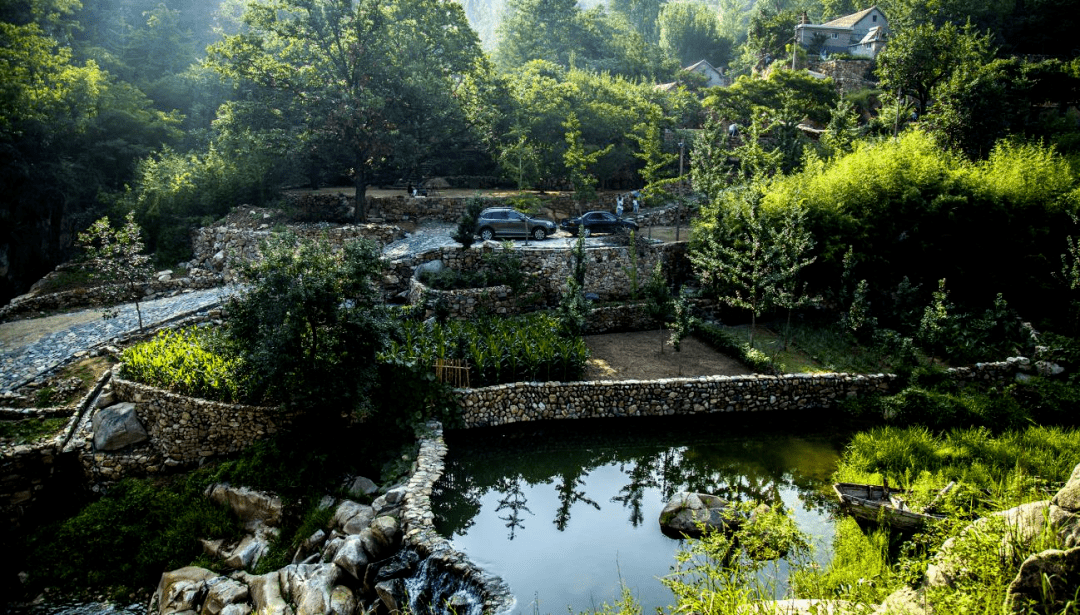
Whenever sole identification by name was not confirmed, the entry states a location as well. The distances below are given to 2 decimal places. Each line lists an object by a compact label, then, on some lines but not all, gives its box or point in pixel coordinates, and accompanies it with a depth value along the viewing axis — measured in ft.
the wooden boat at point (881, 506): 41.94
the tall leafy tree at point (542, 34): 197.98
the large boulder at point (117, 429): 52.54
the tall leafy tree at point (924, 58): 120.37
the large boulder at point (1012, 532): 24.84
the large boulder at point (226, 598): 39.93
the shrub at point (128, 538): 44.70
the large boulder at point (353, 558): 40.74
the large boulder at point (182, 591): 40.70
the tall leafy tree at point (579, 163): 110.42
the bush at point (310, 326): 49.57
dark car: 100.99
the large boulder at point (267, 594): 39.24
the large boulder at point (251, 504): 47.96
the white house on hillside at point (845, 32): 175.61
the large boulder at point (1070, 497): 24.89
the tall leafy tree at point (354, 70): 95.66
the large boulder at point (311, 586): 38.50
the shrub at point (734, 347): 67.00
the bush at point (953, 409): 59.21
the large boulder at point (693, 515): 45.60
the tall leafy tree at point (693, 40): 244.42
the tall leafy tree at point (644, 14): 286.05
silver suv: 94.73
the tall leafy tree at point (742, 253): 71.87
